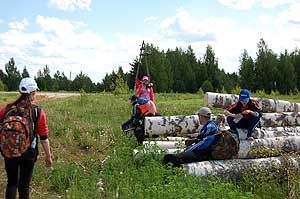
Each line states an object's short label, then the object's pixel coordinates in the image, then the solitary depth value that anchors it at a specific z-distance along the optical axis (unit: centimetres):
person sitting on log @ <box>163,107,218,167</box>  780
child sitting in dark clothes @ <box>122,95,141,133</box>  1100
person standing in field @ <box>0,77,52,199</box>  539
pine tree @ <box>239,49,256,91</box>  5716
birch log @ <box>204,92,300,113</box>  1130
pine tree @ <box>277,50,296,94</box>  5547
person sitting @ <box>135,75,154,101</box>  1248
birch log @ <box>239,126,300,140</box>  881
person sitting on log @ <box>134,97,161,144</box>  1055
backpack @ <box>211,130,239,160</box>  783
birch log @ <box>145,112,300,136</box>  1038
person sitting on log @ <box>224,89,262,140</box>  885
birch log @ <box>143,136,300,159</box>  828
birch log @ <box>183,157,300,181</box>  746
